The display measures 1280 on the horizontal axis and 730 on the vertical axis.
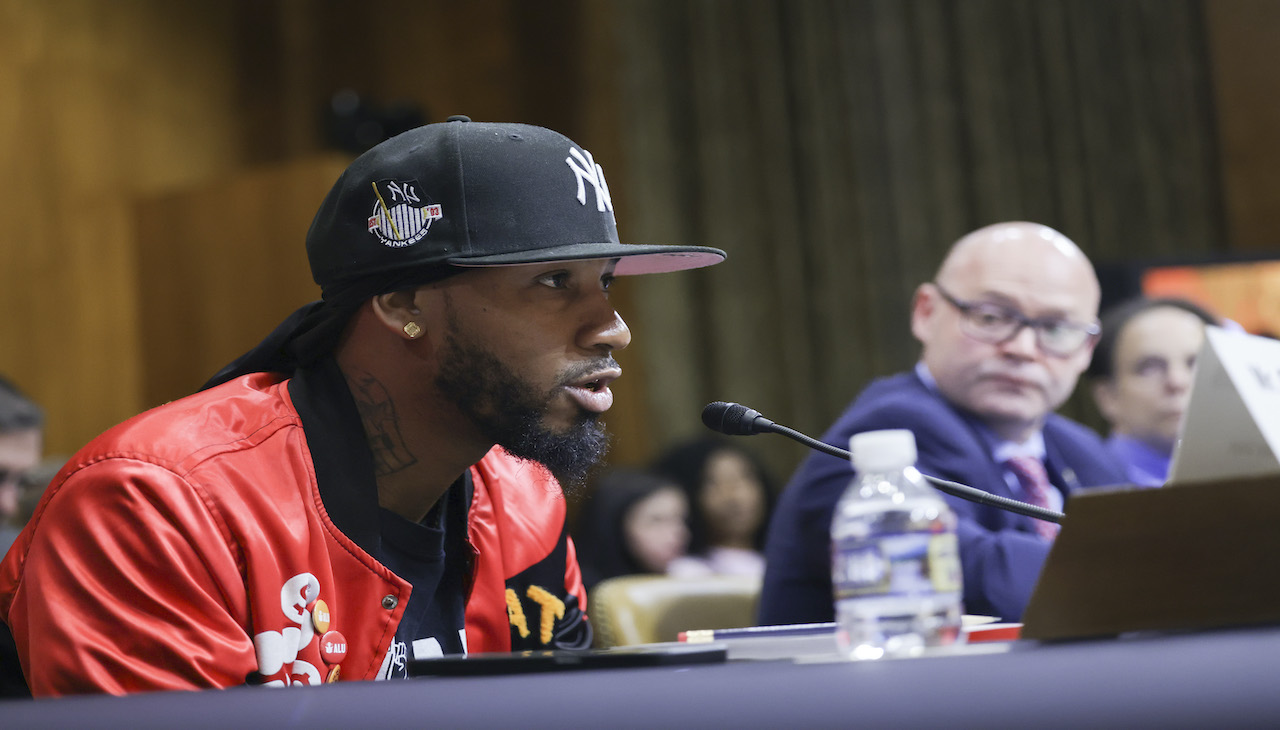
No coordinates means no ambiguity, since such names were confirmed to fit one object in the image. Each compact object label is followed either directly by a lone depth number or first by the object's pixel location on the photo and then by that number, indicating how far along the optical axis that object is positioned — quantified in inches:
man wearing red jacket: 84.7
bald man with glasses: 156.8
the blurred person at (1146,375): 228.4
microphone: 90.7
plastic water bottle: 65.6
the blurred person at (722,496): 340.8
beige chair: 157.8
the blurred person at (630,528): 319.3
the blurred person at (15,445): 242.2
